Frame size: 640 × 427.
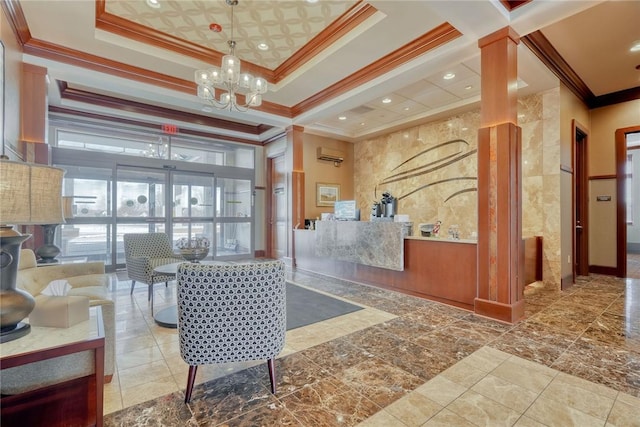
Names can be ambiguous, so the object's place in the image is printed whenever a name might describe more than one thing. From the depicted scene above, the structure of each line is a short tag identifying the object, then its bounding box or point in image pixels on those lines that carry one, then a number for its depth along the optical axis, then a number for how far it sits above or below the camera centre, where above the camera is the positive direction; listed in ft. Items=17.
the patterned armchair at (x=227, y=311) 5.95 -1.98
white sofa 6.89 -2.08
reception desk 12.25 -2.72
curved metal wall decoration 18.99 +3.41
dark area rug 11.16 -3.90
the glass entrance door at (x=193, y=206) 23.15 +0.82
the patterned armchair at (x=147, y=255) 12.50 -1.88
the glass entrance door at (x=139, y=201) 20.92 +1.13
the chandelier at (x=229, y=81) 11.53 +5.65
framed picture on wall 24.66 +1.91
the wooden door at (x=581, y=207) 18.21 +0.50
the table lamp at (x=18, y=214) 4.22 +0.05
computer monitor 17.76 +0.29
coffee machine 15.92 +0.36
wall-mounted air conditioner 24.81 +5.26
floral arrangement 11.63 -1.15
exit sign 21.98 +6.58
